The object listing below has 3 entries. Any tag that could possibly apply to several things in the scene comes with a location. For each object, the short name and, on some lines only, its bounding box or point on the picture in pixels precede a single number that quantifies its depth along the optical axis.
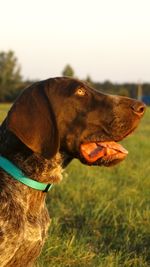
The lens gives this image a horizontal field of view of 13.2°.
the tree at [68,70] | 61.77
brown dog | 4.28
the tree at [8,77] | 57.16
